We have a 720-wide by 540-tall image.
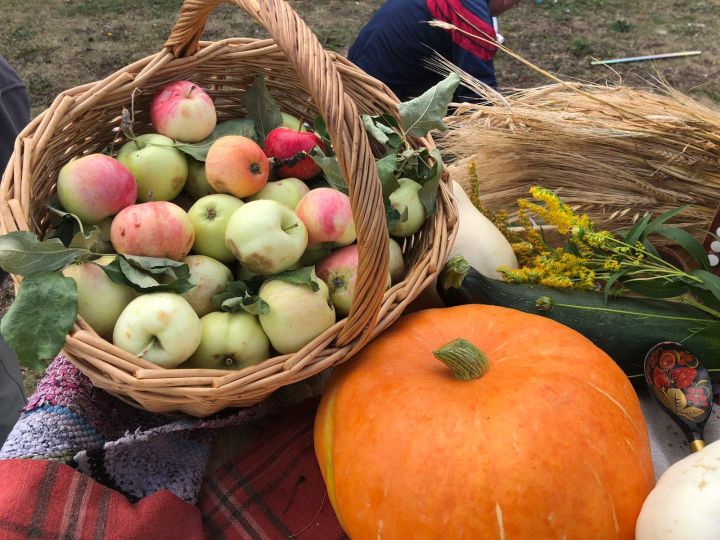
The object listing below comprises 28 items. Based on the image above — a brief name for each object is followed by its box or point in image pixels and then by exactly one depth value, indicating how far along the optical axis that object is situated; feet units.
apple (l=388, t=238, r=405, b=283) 3.41
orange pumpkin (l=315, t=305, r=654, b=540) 2.45
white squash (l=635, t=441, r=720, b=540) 2.20
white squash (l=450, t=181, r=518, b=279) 3.91
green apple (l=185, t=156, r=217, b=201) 3.60
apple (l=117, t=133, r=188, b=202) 3.42
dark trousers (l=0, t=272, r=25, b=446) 4.65
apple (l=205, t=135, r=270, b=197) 3.30
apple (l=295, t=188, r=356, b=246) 3.18
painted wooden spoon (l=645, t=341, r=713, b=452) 3.08
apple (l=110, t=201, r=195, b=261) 3.00
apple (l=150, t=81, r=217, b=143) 3.60
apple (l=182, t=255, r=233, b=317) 3.04
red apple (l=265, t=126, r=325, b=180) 3.67
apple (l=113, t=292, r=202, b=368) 2.71
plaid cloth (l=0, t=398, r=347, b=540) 2.67
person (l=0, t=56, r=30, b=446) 4.65
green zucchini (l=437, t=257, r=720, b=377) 3.39
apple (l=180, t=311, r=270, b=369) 2.87
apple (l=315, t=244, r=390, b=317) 3.14
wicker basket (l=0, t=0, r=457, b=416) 2.56
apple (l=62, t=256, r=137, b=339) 2.89
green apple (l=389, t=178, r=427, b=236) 3.45
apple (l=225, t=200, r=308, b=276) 2.94
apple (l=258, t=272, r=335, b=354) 2.84
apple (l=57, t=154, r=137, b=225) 3.17
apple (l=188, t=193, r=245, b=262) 3.23
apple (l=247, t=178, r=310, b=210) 3.46
